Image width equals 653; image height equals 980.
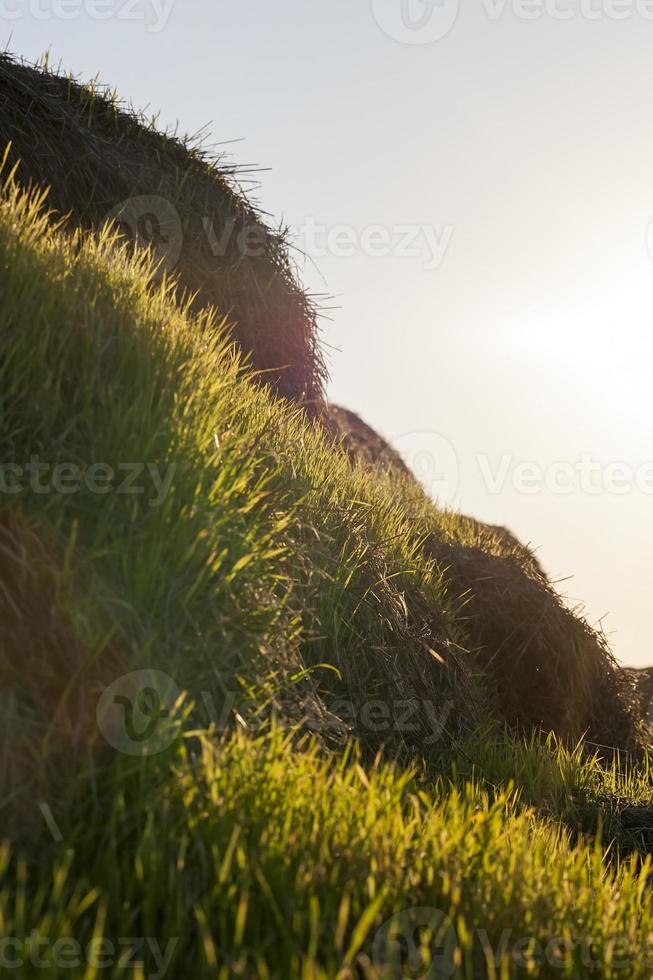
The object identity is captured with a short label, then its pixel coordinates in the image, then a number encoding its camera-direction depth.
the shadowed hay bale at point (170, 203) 6.41
